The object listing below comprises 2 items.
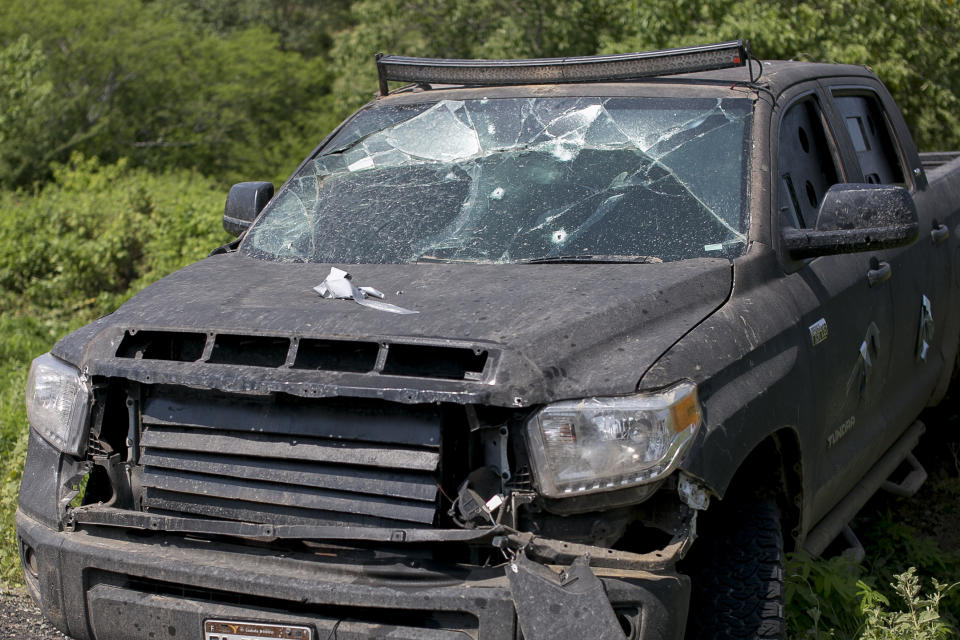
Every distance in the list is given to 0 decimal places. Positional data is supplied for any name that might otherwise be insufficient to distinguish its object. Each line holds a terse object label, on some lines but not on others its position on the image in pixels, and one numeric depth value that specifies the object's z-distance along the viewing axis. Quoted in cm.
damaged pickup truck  509
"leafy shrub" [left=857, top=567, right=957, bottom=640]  636
